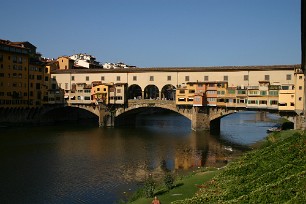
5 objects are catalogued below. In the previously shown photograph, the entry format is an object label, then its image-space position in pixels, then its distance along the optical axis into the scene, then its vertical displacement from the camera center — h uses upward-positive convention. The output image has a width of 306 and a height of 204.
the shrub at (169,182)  23.18 -5.34
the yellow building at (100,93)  73.38 +1.99
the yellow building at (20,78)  72.02 +5.42
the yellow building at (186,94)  65.88 +1.59
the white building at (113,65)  146.30 +16.26
